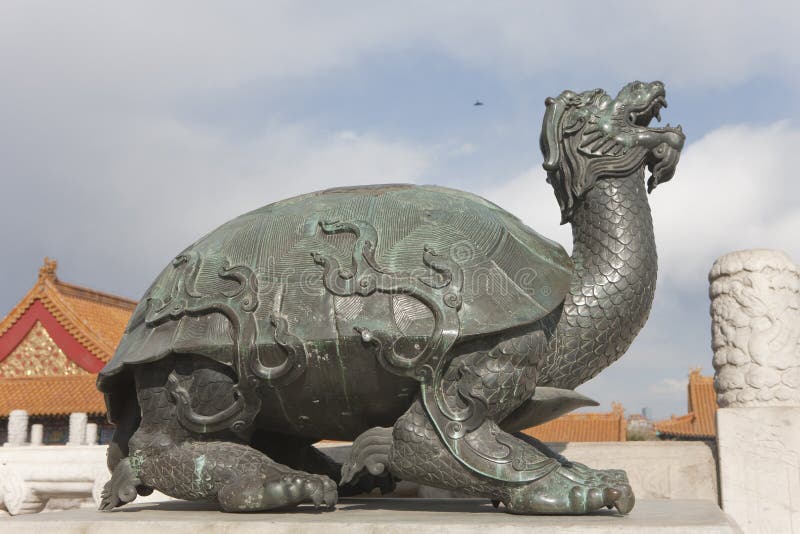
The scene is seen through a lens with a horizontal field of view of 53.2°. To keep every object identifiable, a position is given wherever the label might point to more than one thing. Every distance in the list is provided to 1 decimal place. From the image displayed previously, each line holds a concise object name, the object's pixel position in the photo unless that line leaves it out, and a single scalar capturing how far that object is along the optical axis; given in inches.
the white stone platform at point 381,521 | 112.3
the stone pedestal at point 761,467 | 178.4
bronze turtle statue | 130.5
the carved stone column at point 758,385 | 179.6
